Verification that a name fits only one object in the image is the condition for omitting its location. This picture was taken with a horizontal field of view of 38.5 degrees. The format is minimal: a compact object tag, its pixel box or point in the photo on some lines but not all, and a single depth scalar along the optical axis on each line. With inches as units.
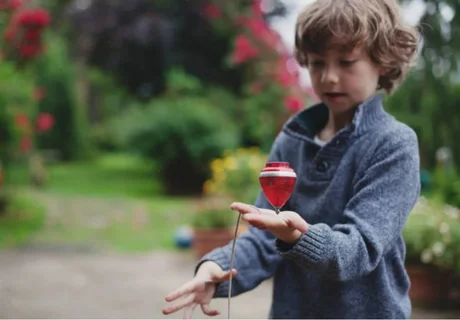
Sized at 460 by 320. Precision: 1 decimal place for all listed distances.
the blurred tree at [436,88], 205.6
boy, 60.1
